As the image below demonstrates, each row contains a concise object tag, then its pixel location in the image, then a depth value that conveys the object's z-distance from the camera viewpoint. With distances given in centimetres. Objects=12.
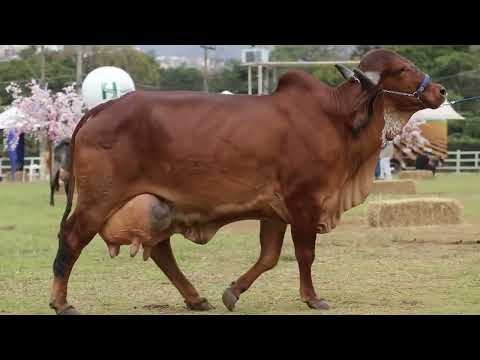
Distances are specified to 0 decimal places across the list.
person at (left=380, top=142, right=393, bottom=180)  4200
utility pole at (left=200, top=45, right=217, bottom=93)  5979
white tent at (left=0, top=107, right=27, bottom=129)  3947
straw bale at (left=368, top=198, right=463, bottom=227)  1909
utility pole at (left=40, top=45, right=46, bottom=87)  6134
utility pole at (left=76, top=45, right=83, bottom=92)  5338
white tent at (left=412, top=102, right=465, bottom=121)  5141
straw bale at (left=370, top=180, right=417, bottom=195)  3117
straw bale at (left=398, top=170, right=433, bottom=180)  4607
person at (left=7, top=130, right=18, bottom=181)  4665
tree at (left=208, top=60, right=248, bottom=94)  7562
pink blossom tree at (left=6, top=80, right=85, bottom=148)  3627
